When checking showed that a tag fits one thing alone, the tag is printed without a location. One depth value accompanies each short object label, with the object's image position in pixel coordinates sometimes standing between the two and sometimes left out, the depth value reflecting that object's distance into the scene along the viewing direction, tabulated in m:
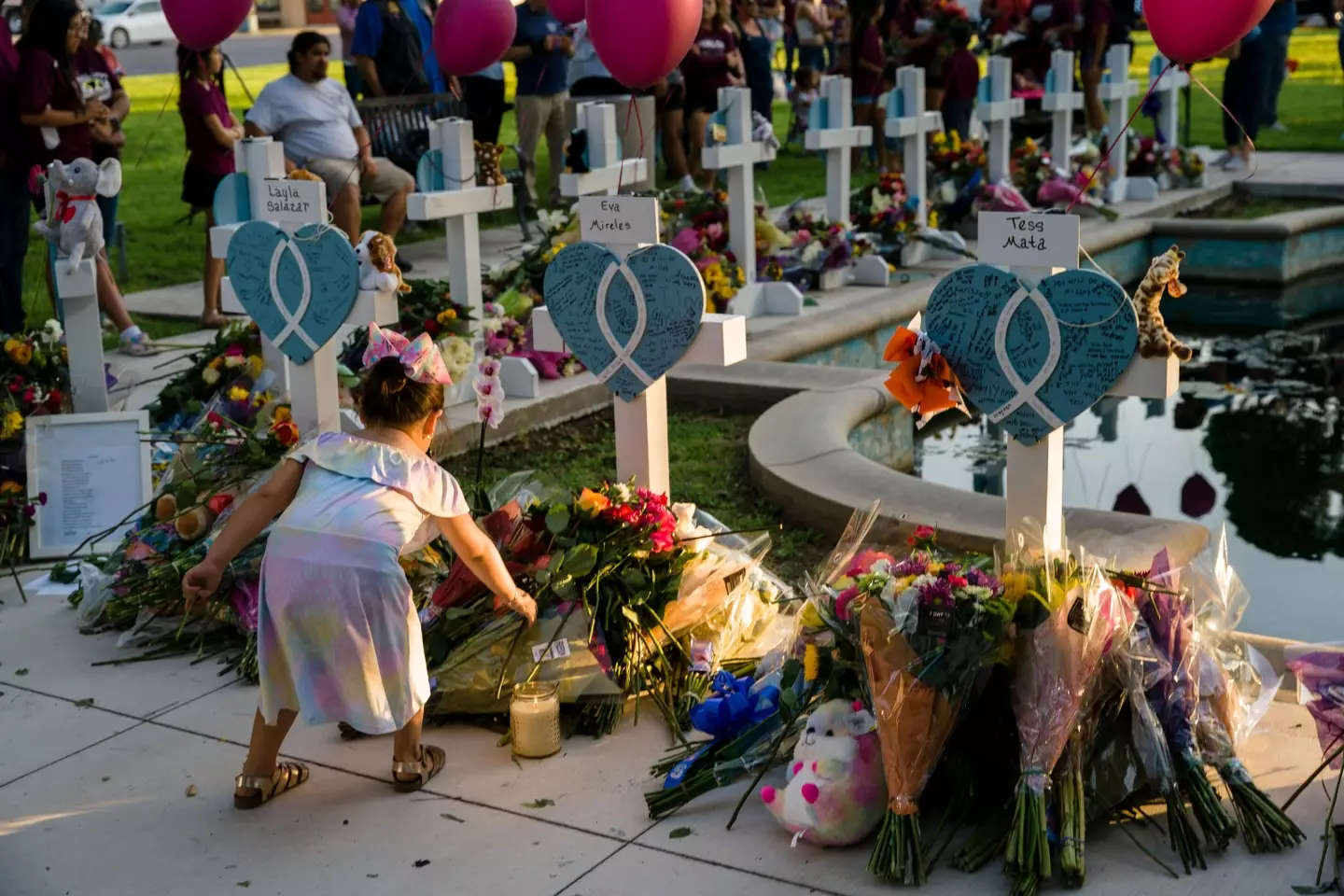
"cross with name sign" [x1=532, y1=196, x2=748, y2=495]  4.57
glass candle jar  4.05
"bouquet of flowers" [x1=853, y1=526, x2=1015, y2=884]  3.34
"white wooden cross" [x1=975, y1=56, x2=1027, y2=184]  11.91
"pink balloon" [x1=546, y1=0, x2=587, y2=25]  7.42
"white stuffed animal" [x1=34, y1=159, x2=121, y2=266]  6.07
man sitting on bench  8.53
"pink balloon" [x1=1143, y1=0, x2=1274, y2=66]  4.10
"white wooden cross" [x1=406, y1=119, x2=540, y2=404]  7.25
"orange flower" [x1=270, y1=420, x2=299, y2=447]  5.24
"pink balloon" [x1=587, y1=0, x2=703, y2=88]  4.91
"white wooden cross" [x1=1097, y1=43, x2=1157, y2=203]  13.09
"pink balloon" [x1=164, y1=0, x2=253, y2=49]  5.93
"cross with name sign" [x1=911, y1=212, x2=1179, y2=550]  3.78
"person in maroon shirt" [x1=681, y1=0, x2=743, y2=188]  11.83
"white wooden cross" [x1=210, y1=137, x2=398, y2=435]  5.06
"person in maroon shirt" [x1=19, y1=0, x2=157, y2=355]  7.12
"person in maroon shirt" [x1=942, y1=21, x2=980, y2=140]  13.68
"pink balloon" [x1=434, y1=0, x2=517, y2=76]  6.75
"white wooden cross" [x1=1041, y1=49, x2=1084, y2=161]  12.78
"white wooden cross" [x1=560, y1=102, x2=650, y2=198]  8.38
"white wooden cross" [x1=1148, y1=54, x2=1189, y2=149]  14.41
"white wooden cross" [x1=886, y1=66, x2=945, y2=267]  10.88
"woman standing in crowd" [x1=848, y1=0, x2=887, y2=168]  14.21
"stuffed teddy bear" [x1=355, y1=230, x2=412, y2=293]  5.02
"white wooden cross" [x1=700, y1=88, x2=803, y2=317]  9.13
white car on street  34.44
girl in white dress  3.68
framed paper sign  5.81
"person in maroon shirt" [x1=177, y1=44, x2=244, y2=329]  8.45
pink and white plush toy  3.48
